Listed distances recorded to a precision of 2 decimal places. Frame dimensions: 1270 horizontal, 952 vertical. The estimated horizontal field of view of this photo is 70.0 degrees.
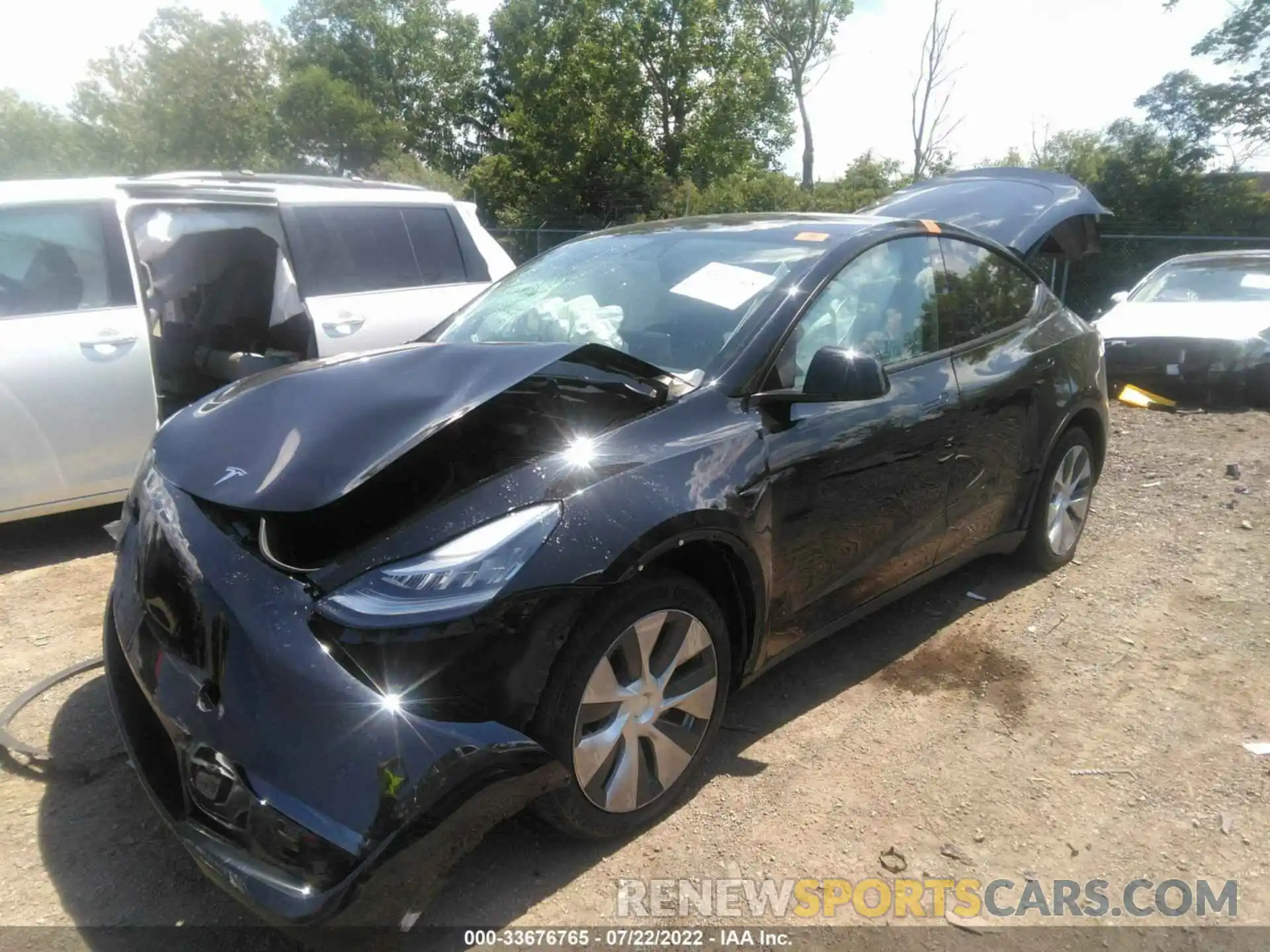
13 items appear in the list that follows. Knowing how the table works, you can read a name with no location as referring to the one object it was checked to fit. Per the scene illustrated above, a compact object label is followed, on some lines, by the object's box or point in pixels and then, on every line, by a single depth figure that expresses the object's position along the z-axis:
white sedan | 8.26
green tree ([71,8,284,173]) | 42.22
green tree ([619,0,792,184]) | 25.70
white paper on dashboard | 3.04
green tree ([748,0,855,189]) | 32.72
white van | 4.14
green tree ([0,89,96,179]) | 42.19
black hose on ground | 2.67
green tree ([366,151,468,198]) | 32.81
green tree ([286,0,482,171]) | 45.50
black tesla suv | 1.88
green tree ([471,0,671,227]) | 25.25
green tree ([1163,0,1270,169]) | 20.39
